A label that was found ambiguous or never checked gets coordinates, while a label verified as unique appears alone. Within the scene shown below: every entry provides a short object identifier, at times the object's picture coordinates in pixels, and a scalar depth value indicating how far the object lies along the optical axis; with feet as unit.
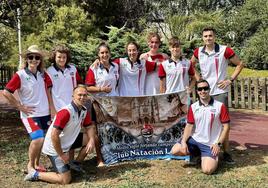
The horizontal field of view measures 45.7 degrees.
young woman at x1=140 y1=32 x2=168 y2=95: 16.73
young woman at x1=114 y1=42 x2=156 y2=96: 16.48
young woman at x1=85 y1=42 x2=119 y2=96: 16.04
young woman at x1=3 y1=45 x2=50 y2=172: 14.97
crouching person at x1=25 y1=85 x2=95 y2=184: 14.07
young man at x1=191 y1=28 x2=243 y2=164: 16.37
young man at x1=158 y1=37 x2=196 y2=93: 16.73
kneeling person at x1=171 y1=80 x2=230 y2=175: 15.31
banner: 17.04
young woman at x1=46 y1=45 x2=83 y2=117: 15.60
